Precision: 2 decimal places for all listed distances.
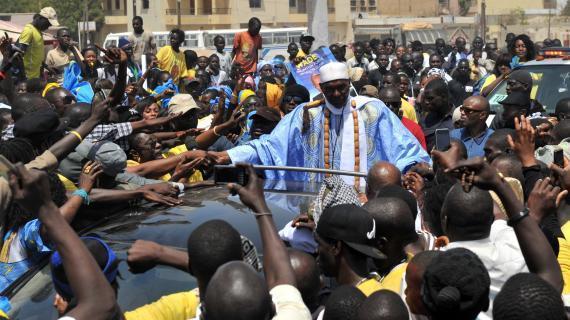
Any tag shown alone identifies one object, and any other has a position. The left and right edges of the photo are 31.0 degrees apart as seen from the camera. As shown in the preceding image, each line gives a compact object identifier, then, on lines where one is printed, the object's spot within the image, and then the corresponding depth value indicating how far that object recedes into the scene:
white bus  41.19
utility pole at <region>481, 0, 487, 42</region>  40.38
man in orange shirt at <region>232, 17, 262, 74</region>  17.59
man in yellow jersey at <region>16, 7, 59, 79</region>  13.26
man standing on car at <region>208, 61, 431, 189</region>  6.98
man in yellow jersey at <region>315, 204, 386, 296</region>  4.09
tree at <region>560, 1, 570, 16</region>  74.32
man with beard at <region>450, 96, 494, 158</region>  8.13
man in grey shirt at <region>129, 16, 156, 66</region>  17.05
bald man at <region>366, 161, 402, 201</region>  5.27
